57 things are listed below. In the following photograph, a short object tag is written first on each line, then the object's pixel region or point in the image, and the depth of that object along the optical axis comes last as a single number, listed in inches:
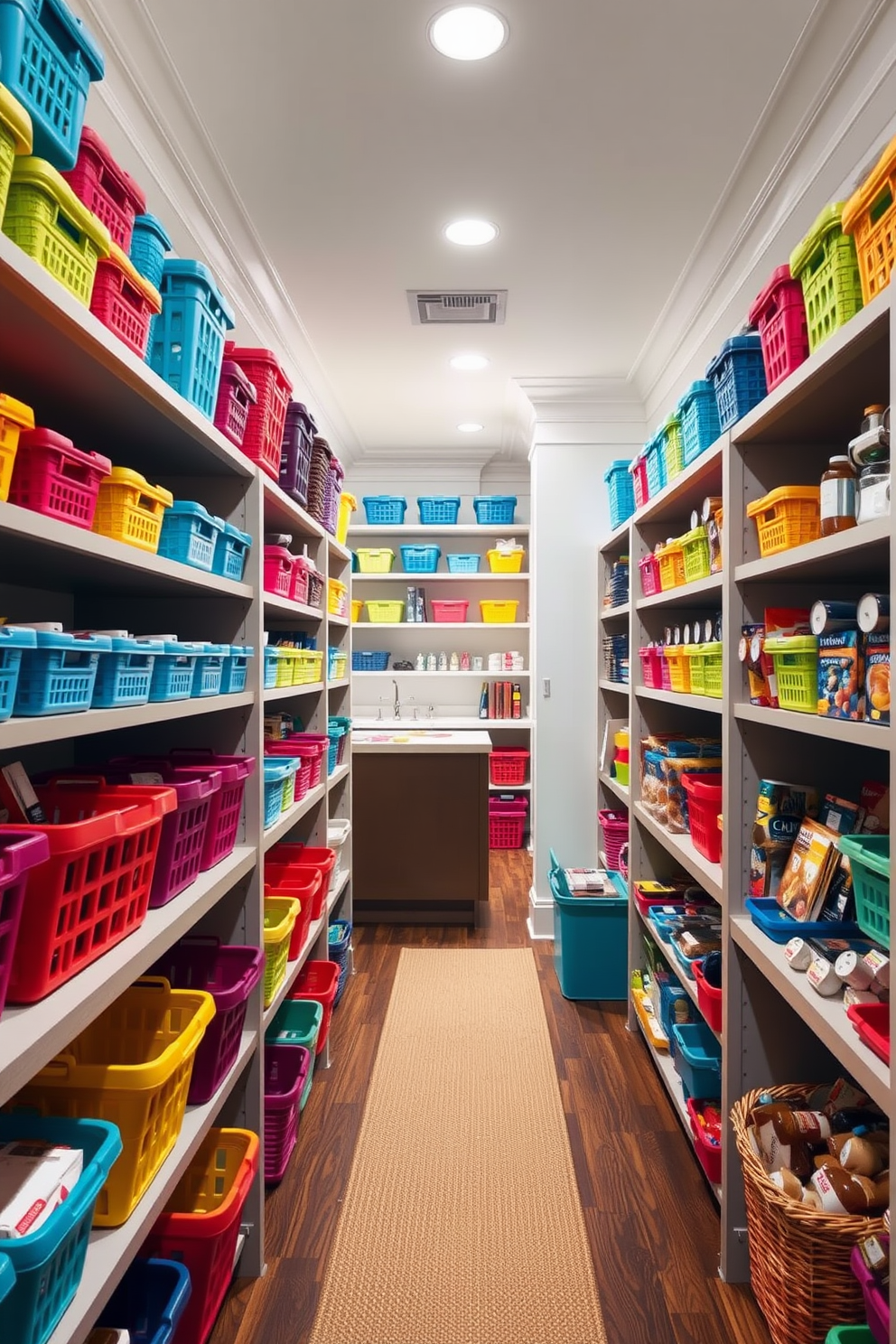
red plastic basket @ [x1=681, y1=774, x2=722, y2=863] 83.9
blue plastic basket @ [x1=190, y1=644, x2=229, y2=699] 63.1
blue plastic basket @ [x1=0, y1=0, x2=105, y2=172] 37.2
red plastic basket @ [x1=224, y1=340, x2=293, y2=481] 79.9
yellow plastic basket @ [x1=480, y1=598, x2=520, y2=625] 230.2
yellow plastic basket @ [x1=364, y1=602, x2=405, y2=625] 230.2
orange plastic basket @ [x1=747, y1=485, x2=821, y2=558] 64.8
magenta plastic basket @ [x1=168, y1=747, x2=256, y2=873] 66.6
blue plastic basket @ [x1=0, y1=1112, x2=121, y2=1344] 34.7
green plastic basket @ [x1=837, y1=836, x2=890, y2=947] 47.6
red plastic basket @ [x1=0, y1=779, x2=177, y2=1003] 40.1
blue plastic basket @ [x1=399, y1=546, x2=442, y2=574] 226.1
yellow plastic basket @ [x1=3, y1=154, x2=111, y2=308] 38.4
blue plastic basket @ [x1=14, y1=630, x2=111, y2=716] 39.6
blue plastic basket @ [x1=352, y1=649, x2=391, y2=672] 234.2
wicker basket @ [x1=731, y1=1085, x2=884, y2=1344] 52.9
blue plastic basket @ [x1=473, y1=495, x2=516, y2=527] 224.5
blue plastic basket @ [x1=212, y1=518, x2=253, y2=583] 69.5
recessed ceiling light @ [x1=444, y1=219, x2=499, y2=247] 104.7
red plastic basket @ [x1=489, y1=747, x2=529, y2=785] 232.1
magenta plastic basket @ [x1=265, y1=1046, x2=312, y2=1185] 83.3
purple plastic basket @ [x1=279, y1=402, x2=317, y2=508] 96.7
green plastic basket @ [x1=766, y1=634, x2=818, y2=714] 61.0
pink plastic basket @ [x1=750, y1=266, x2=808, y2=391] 64.3
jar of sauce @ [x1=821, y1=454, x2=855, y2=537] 55.6
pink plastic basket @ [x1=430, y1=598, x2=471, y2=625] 231.6
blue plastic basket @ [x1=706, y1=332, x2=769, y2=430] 76.5
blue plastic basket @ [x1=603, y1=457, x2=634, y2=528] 140.8
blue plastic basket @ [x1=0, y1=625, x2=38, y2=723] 36.1
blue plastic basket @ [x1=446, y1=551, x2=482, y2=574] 229.8
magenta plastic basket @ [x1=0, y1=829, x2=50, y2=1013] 34.3
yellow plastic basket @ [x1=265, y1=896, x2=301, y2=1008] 81.5
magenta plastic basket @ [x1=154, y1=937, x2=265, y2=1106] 63.6
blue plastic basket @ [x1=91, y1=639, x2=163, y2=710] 47.4
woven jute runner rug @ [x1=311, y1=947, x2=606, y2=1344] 67.4
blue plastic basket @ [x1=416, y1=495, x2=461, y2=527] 224.7
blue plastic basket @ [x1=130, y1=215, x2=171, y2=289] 56.1
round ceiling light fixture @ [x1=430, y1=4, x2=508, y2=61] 69.7
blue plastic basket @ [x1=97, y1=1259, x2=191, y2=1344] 54.2
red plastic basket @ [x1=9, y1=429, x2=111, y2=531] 40.7
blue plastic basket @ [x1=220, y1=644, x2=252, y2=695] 70.4
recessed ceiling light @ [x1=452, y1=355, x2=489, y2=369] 151.0
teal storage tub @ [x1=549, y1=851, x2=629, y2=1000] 128.3
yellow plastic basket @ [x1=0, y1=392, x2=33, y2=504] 36.4
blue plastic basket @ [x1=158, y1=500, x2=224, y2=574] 61.1
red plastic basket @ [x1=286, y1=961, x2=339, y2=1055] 108.7
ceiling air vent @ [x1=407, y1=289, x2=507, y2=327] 124.0
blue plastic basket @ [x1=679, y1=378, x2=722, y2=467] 89.9
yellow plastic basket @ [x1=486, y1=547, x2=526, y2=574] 228.4
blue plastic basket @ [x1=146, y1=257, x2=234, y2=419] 61.2
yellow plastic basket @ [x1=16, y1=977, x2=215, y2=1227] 47.7
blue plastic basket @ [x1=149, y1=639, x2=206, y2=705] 55.8
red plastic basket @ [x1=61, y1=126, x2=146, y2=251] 46.8
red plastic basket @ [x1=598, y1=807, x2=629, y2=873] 152.7
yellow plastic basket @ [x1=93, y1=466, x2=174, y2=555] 50.2
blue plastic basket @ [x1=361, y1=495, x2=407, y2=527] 223.8
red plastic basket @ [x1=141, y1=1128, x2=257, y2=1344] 57.2
